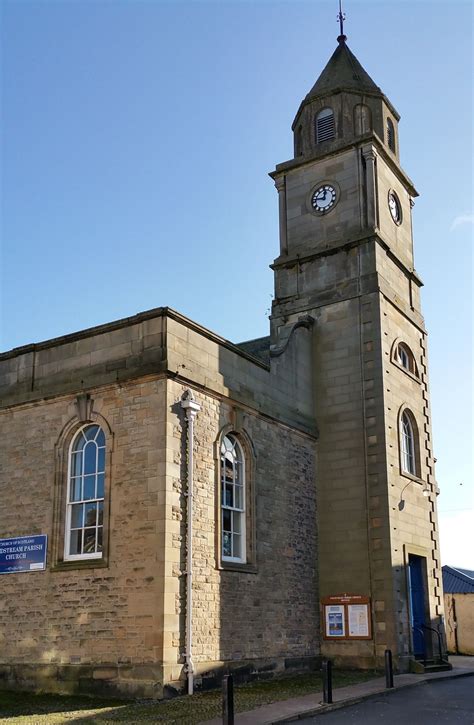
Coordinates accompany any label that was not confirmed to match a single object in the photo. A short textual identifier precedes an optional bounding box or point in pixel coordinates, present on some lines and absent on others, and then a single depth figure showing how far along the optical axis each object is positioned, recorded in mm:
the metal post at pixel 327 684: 14336
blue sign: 17219
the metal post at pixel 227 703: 11180
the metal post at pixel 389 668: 16844
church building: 16094
